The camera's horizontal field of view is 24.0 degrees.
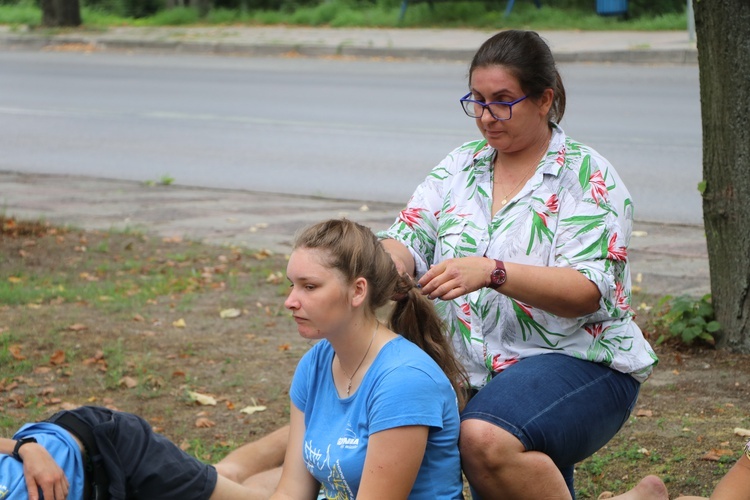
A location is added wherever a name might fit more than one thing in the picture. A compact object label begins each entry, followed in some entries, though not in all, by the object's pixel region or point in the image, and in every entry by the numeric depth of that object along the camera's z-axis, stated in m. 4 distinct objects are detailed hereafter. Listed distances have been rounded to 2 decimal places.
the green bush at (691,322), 8.13
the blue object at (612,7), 34.31
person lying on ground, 4.73
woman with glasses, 4.73
